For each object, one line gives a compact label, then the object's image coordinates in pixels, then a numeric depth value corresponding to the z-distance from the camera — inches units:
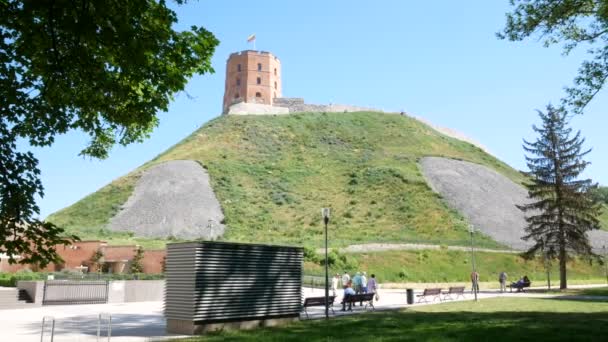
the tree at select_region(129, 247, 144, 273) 1595.7
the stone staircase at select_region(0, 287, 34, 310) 909.8
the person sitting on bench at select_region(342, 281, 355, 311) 880.2
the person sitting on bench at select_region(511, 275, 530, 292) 1373.0
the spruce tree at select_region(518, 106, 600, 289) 1524.4
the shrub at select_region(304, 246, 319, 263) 1728.6
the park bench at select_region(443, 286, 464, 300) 1159.7
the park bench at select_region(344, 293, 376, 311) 874.1
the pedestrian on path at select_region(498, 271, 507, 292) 1375.5
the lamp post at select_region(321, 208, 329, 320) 824.9
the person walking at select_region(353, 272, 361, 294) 1044.5
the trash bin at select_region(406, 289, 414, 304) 1014.4
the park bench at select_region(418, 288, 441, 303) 1058.1
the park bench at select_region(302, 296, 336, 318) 772.6
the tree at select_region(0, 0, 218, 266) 303.1
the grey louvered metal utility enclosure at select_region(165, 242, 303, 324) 585.0
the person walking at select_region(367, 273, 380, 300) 1044.8
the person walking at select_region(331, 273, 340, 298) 1334.2
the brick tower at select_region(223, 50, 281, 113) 4099.4
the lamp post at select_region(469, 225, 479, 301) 1068.8
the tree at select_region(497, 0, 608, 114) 655.8
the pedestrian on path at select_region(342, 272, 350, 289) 1167.4
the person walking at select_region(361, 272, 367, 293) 1045.2
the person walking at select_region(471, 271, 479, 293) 1064.1
